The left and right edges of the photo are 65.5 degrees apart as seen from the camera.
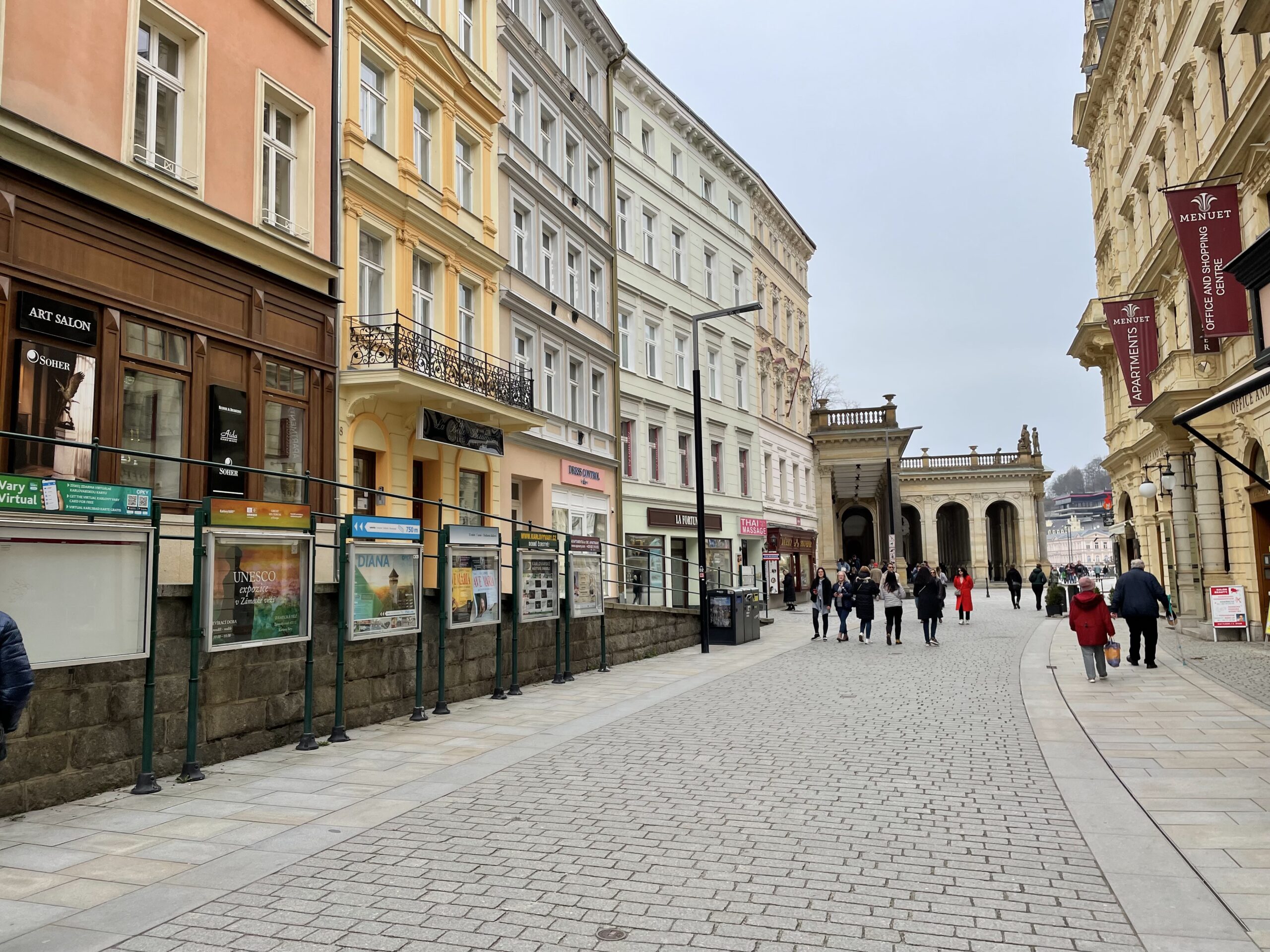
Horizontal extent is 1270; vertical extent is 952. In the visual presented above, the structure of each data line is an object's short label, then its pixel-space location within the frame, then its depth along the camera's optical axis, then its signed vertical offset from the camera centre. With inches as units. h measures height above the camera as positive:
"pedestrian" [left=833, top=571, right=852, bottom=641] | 920.3 -29.0
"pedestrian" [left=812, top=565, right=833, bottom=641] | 951.6 -28.2
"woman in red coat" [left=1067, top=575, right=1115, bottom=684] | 551.8 -32.4
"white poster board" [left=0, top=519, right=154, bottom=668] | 268.8 +0.1
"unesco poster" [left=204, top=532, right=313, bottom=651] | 330.6 -2.1
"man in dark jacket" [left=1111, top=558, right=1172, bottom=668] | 606.9 -21.7
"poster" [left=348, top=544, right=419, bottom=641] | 405.1 -4.3
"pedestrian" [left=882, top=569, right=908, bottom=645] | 880.9 -27.0
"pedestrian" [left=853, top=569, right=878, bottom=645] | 895.7 -31.3
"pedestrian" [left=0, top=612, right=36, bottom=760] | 186.2 -16.6
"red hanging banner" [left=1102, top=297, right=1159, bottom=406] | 994.1 +225.3
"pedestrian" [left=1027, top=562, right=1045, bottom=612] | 1417.3 -21.1
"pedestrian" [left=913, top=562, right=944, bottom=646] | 856.3 -27.5
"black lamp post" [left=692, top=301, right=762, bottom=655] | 825.5 +65.2
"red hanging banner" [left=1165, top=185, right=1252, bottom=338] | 660.7 +217.4
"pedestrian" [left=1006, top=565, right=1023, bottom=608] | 1497.3 -25.3
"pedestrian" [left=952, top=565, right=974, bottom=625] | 1151.6 -30.4
